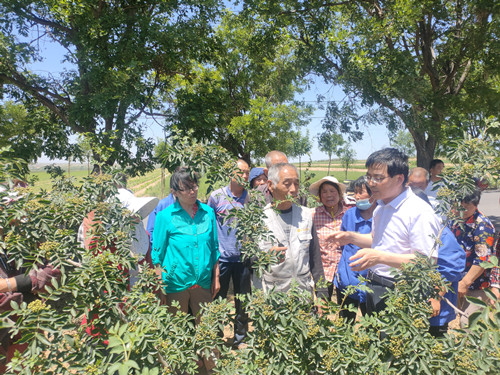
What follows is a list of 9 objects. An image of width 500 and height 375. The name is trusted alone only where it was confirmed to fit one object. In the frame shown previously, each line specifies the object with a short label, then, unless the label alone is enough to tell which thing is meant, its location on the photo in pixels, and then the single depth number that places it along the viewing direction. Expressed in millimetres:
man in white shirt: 2178
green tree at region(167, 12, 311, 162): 8328
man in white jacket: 2730
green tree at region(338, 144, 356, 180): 29406
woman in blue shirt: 3230
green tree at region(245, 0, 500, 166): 6582
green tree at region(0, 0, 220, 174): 6773
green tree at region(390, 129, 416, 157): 34562
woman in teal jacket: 3230
